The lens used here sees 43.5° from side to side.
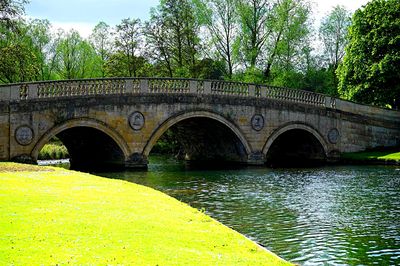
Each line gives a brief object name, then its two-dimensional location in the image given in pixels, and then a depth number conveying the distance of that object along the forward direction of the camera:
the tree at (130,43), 53.25
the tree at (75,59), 62.19
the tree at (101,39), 65.19
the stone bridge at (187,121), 28.50
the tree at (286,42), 53.09
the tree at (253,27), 53.34
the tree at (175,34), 51.41
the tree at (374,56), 40.19
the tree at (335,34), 65.06
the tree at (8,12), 33.12
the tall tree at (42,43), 57.56
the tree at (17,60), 32.62
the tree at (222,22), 53.66
